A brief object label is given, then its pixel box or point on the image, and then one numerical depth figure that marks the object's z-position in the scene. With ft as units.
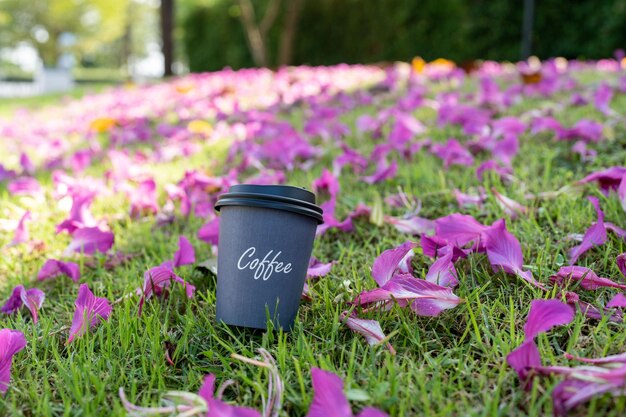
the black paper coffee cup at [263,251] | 1.80
